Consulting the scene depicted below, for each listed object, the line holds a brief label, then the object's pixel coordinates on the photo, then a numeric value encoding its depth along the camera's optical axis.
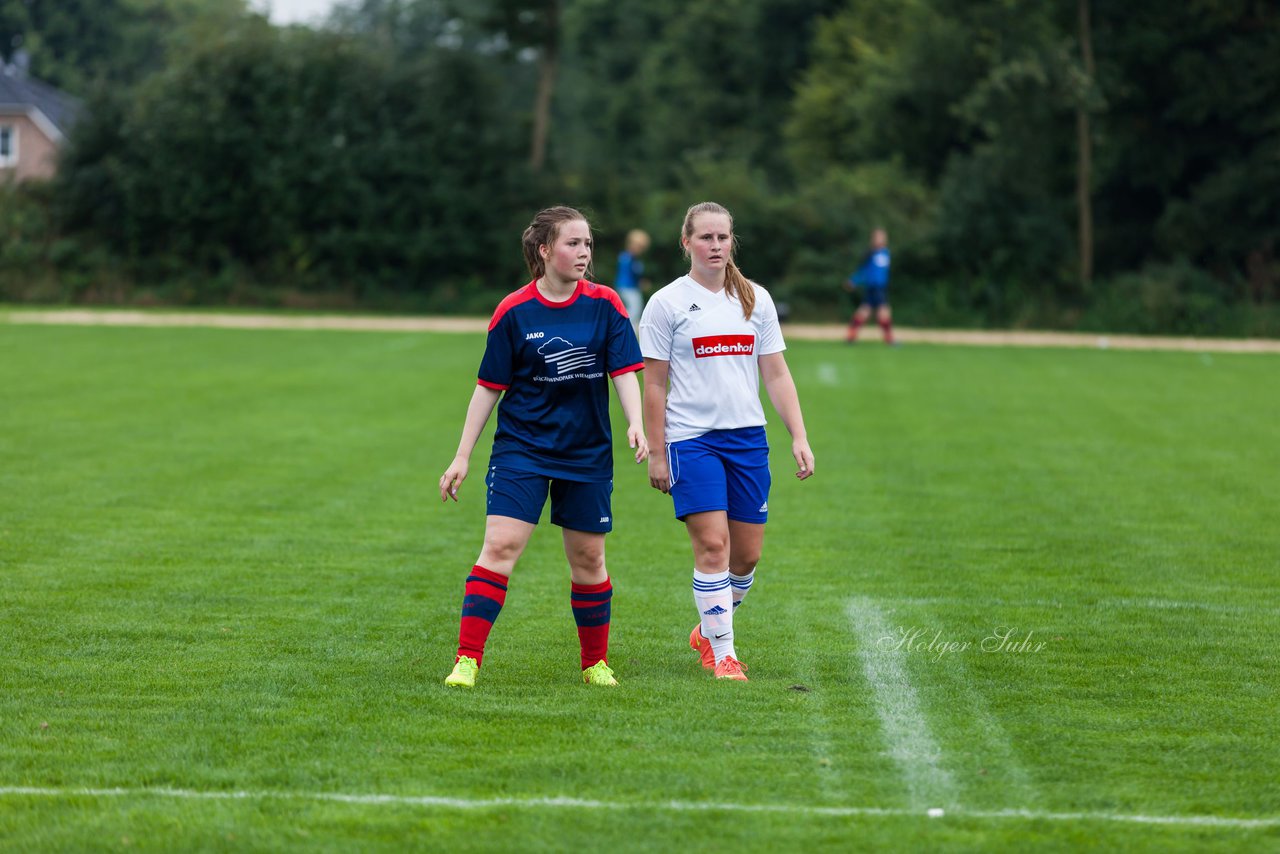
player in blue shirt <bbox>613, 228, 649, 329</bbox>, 52.03
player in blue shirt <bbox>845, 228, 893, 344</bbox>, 59.53
